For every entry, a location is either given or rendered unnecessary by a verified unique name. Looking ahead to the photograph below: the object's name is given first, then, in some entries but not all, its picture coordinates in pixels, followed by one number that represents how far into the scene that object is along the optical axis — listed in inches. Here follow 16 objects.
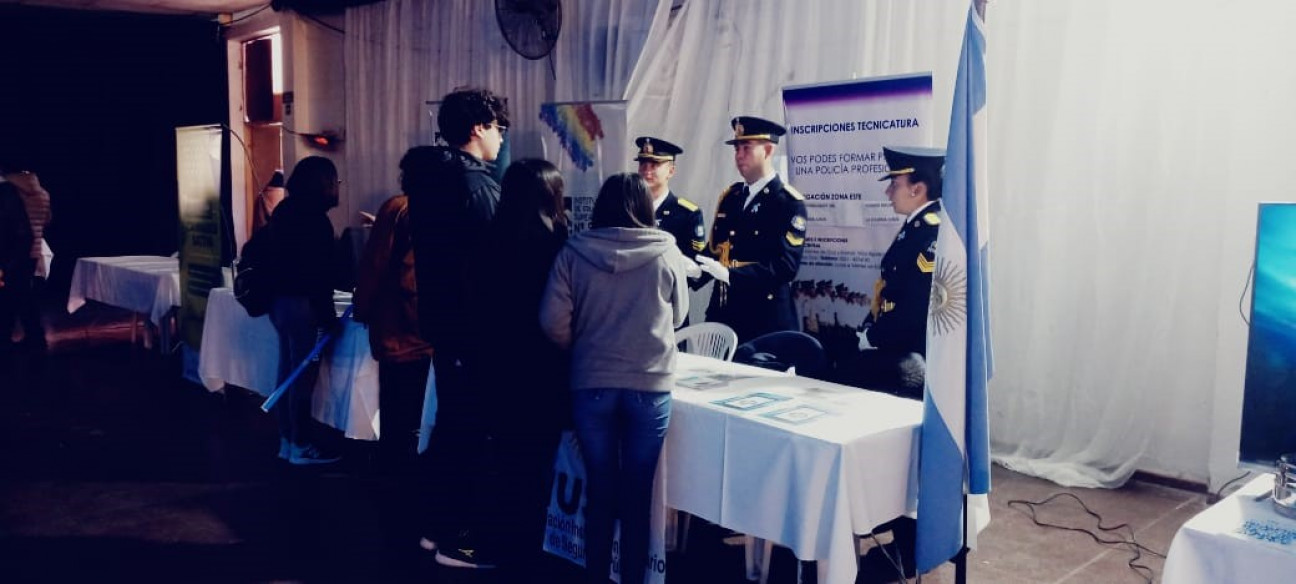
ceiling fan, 231.8
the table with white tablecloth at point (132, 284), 233.8
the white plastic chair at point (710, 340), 140.6
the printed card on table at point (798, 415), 90.9
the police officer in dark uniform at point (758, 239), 147.9
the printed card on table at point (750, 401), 95.5
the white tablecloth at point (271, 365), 155.9
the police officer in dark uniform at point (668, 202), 171.9
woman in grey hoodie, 90.2
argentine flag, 88.5
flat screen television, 68.7
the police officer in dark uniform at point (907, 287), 117.1
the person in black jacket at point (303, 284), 146.6
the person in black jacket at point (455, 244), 104.0
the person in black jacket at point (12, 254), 257.9
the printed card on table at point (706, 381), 106.0
